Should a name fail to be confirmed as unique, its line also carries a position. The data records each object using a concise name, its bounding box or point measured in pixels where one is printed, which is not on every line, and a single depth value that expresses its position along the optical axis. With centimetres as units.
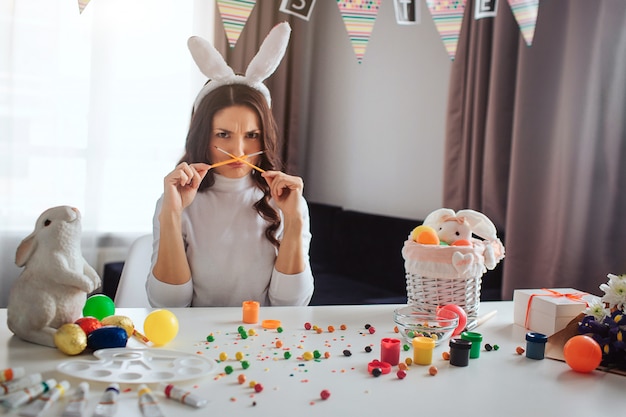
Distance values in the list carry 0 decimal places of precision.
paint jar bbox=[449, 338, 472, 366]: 112
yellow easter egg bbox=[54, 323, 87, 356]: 105
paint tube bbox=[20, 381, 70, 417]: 82
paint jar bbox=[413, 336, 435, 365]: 111
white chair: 186
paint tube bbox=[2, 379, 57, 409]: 84
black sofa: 302
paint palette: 95
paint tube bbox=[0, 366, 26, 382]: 91
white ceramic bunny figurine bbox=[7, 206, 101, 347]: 108
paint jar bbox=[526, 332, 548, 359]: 118
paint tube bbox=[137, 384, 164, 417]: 84
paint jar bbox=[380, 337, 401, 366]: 110
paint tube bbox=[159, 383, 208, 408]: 87
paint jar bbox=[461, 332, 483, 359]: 117
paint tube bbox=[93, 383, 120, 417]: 83
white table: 90
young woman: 167
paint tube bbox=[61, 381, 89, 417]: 82
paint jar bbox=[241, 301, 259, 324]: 134
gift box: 133
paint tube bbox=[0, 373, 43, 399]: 87
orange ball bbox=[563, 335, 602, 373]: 111
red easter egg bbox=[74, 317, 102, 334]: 111
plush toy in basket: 134
